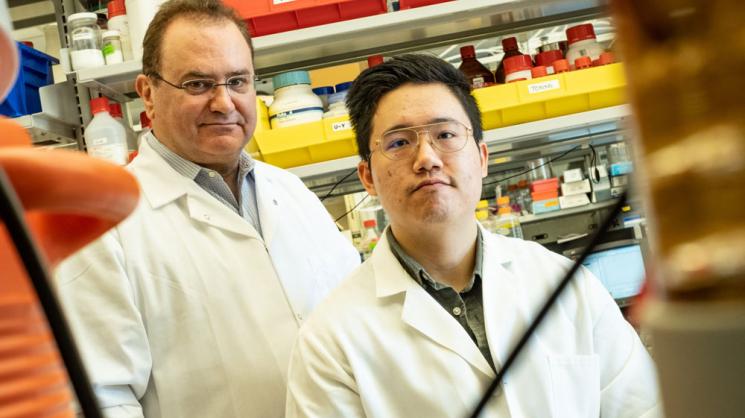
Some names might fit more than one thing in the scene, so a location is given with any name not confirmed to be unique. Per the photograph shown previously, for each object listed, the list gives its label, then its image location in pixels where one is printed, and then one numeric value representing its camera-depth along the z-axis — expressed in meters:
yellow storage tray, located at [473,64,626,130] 2.09
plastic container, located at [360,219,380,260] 2.53
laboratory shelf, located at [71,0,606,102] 2.10
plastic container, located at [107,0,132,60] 2.18
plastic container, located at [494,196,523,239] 2.60
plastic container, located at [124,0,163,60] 2.11
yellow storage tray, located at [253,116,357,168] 2.10
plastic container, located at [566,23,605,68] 2.21
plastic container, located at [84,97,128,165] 2.15
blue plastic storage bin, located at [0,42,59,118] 2.19
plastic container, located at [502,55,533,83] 2.15
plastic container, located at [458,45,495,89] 2.18
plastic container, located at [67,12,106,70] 2.16
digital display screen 2.58
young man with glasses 1.21
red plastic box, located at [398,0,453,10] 2.11
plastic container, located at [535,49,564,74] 2.19
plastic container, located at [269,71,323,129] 2.14
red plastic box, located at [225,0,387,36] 2.07
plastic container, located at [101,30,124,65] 2.15
